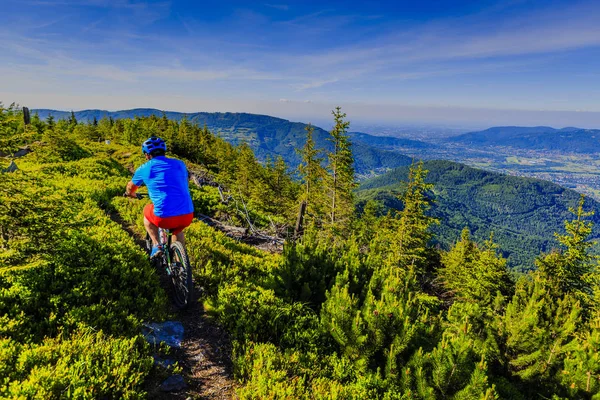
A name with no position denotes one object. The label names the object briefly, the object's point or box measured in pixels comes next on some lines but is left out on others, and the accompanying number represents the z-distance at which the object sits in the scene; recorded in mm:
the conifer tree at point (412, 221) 21250
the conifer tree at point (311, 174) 26453
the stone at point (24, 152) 23581
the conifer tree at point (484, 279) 19062
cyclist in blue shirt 5652
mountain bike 5895
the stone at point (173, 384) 4158
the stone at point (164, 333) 5136
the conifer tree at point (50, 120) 47638
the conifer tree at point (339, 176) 24219
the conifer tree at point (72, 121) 61212
